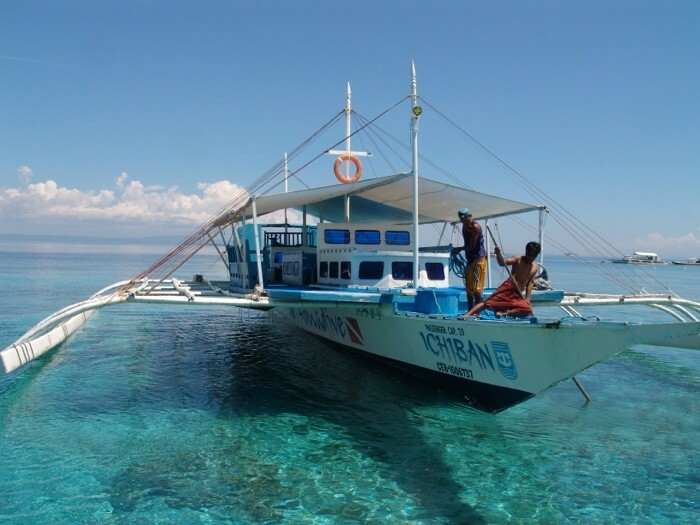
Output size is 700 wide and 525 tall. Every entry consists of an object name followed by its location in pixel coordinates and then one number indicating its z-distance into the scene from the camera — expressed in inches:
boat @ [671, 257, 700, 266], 5619.6
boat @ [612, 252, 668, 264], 5610.2
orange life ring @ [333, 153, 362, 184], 702.6
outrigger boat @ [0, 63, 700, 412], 374.9
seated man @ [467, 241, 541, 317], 394.9
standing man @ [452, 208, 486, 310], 438.1
